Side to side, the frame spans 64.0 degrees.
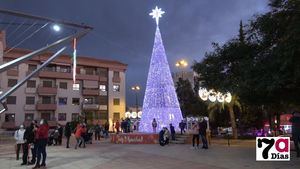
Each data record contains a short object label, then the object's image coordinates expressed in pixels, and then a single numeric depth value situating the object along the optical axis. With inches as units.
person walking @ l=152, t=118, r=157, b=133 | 758.6
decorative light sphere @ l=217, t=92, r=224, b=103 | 778.6
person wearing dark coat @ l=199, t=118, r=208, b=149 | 548.6
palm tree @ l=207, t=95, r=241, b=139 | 901.3
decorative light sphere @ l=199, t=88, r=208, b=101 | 824.3
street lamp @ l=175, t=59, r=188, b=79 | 936.8
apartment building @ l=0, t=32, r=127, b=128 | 1628.5
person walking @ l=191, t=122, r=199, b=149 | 571.3
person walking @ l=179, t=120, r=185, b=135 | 758.2
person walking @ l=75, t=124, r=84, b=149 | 648.5
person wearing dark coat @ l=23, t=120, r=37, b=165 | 394.3
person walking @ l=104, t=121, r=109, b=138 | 1000.2
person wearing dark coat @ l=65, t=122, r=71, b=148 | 697.3
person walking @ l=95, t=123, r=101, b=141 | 935.0
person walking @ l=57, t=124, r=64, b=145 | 755.5
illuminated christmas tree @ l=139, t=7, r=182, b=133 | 787.7
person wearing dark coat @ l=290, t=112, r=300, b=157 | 376.7
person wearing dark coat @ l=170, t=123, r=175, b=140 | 709.5
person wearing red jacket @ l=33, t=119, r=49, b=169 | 357.3
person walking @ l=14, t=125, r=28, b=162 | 414.8
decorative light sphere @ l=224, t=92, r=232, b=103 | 783.1
